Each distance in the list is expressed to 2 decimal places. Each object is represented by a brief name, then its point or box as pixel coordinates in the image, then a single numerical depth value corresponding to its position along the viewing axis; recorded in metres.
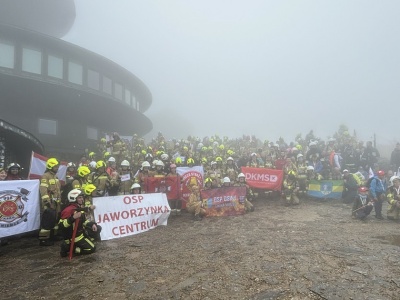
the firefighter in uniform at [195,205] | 10.95
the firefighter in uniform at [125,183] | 11.43
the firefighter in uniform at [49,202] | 7.84
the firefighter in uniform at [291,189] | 13.25
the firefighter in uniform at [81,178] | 9.05
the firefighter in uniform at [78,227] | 6.81
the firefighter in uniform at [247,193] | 12.02
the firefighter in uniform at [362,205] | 10.29
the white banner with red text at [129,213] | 8.50
